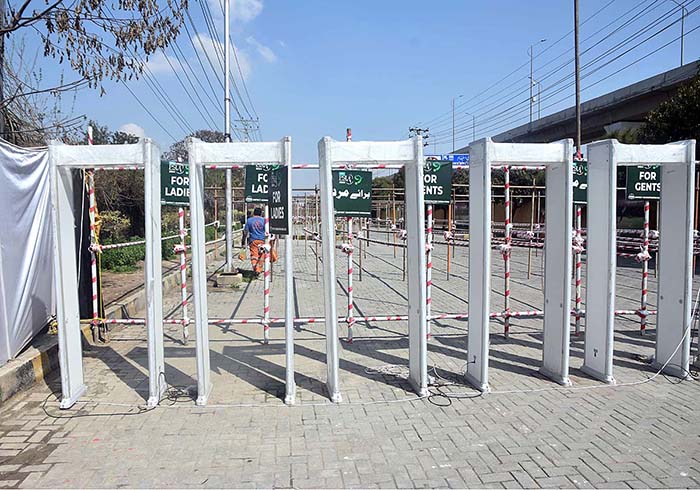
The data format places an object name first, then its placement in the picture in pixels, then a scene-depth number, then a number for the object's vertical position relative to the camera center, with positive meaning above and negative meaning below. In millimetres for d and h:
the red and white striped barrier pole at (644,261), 7426 -809
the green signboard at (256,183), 5379 +334
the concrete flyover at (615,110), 25609 +6340
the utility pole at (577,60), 20797 +6328
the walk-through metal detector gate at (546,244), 5359 -352
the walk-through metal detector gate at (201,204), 5023 +92
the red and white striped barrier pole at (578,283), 7653 -1159
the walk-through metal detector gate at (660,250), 5555 -492
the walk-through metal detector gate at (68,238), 4973 -184
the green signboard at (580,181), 6918 +408
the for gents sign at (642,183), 6316 +329
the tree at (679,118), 17766 +3430
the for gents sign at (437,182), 6566 +396
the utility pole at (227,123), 13461 +2636
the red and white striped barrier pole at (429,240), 7271 -455
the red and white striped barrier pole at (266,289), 6832 -1095
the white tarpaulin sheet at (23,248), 5484 -384
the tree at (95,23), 5738 +2258
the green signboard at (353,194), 6223 +233
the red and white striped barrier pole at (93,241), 6645 -358
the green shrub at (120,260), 13766 -1286
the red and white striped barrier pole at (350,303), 7127 -1376
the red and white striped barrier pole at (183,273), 7242 -901
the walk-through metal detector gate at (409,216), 5059 -81
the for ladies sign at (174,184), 6508 +410
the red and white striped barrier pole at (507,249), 7209 -567
